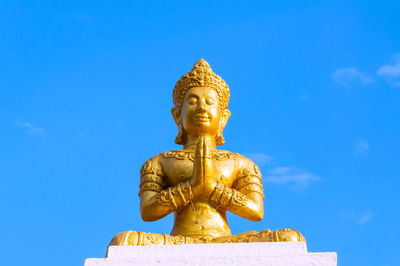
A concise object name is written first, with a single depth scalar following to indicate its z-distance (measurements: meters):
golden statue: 6.00
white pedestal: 4.93
